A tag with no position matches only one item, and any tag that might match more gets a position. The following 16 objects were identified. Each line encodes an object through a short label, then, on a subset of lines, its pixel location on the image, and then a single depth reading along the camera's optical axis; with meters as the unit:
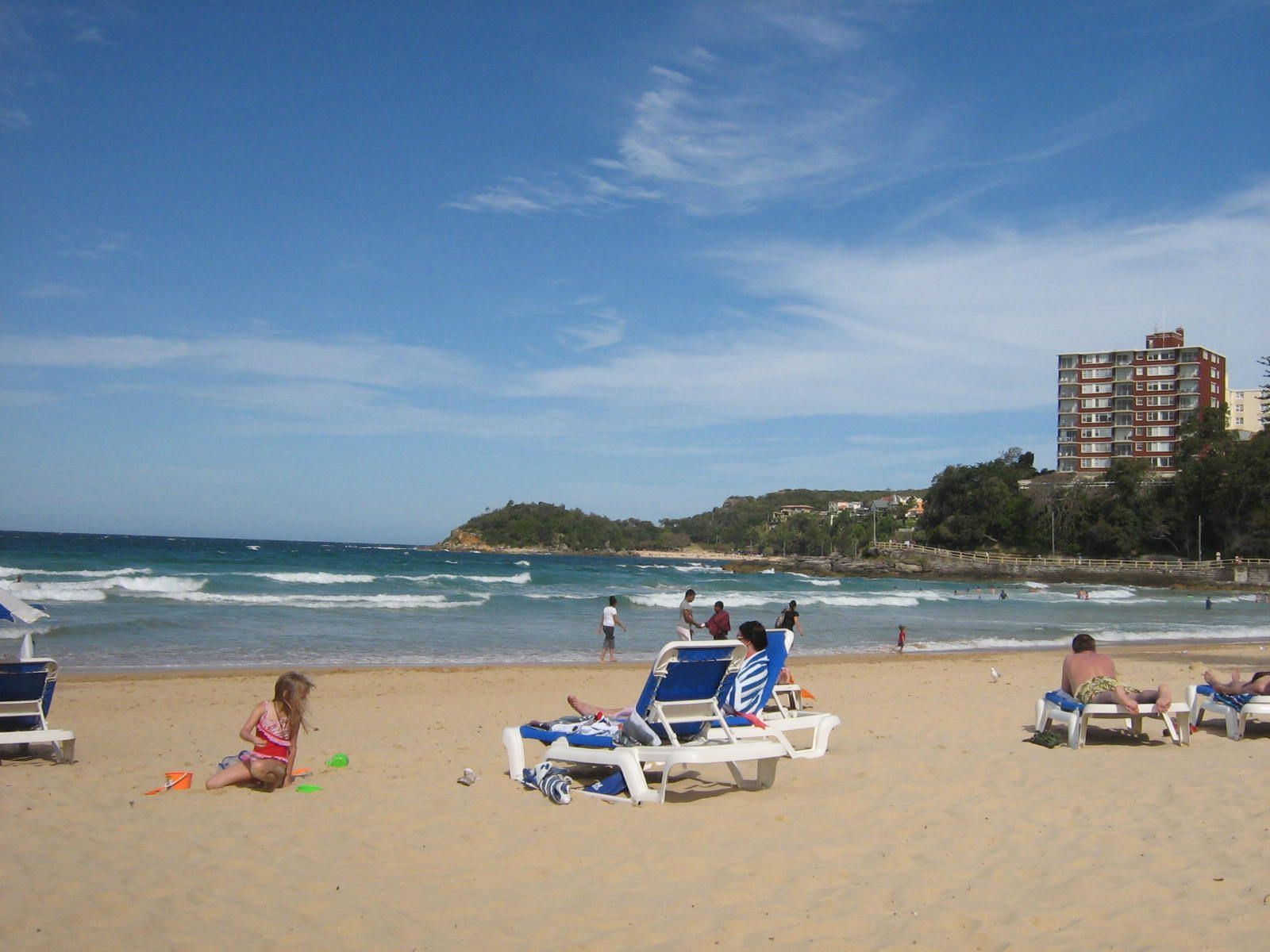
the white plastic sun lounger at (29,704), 7.60
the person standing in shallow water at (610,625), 18.30
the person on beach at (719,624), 13.60
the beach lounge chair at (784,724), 7.07
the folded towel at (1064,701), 8.30
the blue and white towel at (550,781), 6.37
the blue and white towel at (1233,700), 8.58
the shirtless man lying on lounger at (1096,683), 8.23
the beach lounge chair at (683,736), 6.35
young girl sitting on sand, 6.71
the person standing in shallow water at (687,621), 14.95
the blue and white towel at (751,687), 7.26
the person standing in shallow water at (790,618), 13.05
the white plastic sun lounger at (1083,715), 8.20
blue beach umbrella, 9.08
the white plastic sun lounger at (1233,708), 8.50
